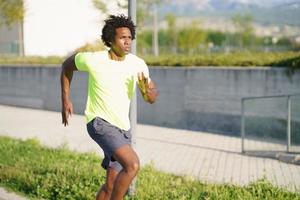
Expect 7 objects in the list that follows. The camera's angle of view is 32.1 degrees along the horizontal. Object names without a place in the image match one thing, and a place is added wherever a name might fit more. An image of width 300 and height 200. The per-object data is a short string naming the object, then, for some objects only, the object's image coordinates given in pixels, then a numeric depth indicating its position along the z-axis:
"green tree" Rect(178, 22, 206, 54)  33.81
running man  4.42
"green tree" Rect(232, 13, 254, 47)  35.78
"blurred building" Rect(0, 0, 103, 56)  28.72
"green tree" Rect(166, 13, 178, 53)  36.24
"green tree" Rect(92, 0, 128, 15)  22.28
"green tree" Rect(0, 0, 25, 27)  22.30
